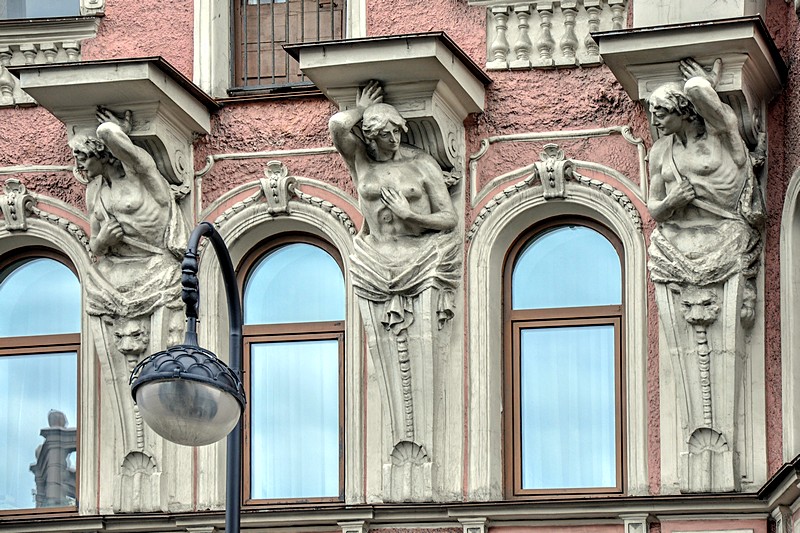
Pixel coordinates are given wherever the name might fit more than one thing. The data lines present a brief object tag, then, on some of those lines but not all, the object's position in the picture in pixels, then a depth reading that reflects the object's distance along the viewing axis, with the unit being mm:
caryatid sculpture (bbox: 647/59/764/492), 21688
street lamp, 17922
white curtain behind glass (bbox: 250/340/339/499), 23000
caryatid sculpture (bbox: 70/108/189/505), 22984
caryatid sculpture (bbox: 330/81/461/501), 22375
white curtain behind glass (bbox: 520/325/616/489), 22438
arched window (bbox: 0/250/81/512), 23516
